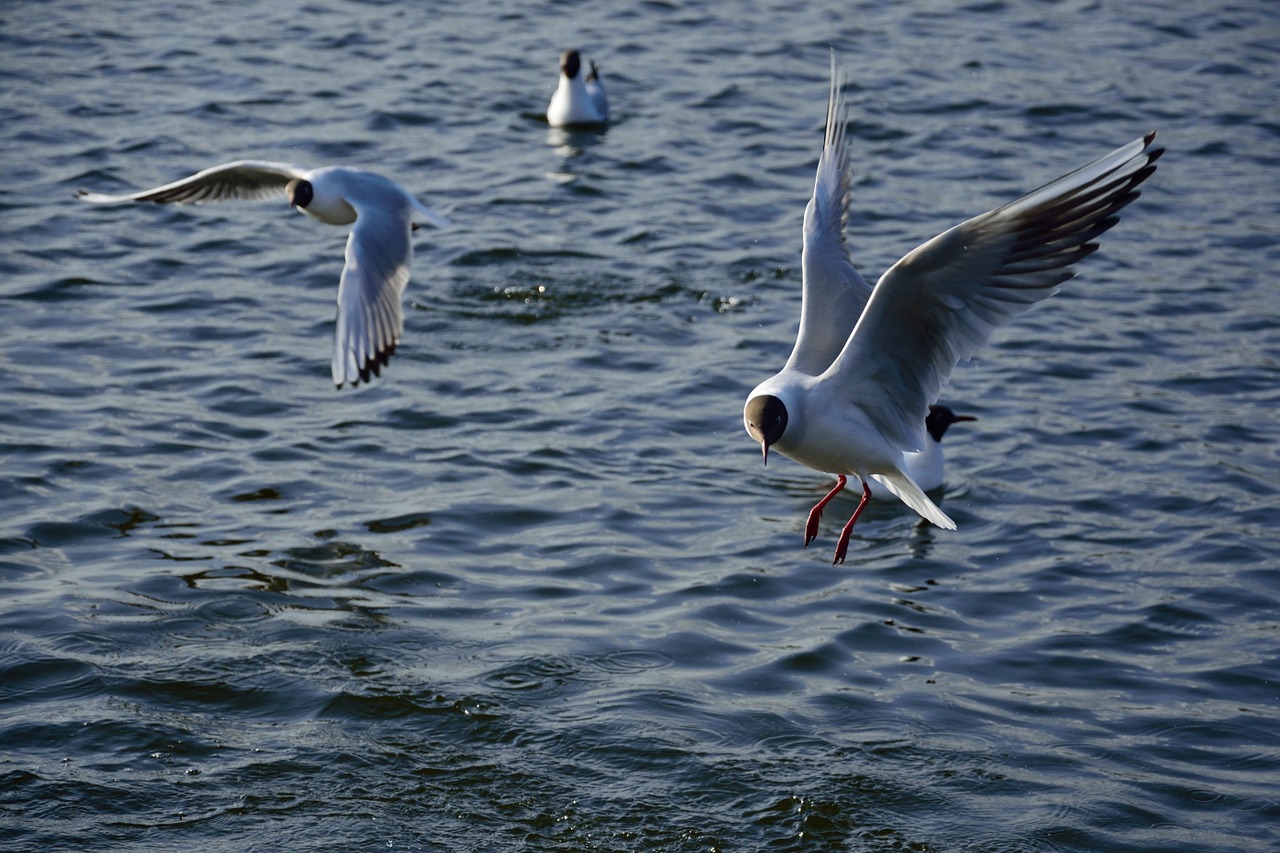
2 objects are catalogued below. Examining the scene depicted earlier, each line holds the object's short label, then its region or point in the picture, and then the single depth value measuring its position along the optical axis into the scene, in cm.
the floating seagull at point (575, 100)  1462
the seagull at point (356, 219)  809
